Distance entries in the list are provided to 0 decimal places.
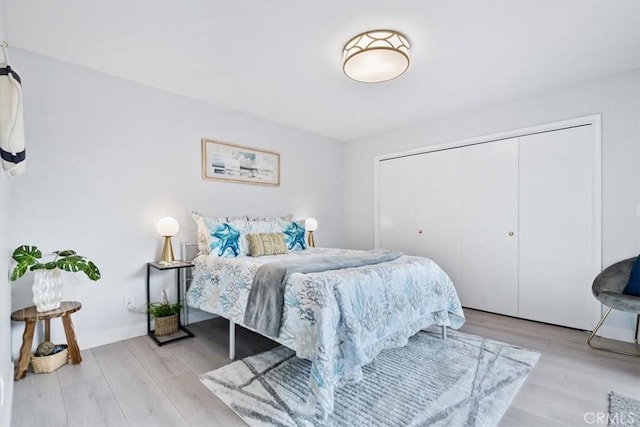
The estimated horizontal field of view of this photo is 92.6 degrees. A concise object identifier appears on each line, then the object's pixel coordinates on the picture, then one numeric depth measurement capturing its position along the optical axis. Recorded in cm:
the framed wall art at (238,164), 341
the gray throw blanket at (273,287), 203
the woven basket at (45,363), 212
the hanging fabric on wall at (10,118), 141
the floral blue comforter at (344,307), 172
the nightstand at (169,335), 272
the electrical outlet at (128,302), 280
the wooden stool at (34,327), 207
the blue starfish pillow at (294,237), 350
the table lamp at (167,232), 287
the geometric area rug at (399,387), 166
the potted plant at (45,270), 213
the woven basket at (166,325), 280
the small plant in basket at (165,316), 281
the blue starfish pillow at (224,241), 292
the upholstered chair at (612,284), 243
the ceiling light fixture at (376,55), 215
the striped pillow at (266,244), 303
